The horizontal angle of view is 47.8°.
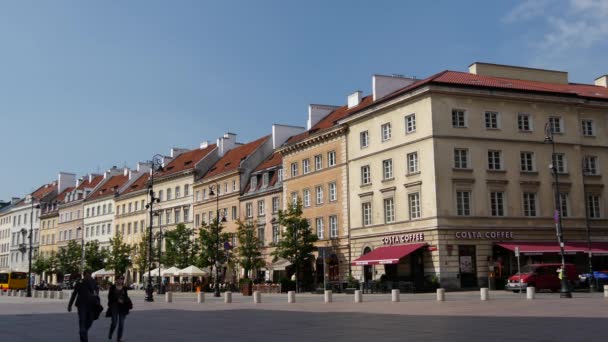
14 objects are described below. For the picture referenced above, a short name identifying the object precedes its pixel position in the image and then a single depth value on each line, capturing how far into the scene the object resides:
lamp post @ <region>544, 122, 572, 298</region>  32.28
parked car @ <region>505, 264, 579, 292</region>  38.38
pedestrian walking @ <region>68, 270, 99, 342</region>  15.20
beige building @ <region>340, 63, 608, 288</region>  43.84
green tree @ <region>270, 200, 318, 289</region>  53.62
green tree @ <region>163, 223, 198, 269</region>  68.06
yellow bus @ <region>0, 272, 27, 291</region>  79.44
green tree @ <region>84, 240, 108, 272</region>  86.19
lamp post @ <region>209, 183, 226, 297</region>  49.00
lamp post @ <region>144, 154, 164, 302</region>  42.69
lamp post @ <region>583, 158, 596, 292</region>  39.28
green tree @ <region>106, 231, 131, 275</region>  80.25
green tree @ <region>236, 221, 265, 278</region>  60.00
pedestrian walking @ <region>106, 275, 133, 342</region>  16.66
